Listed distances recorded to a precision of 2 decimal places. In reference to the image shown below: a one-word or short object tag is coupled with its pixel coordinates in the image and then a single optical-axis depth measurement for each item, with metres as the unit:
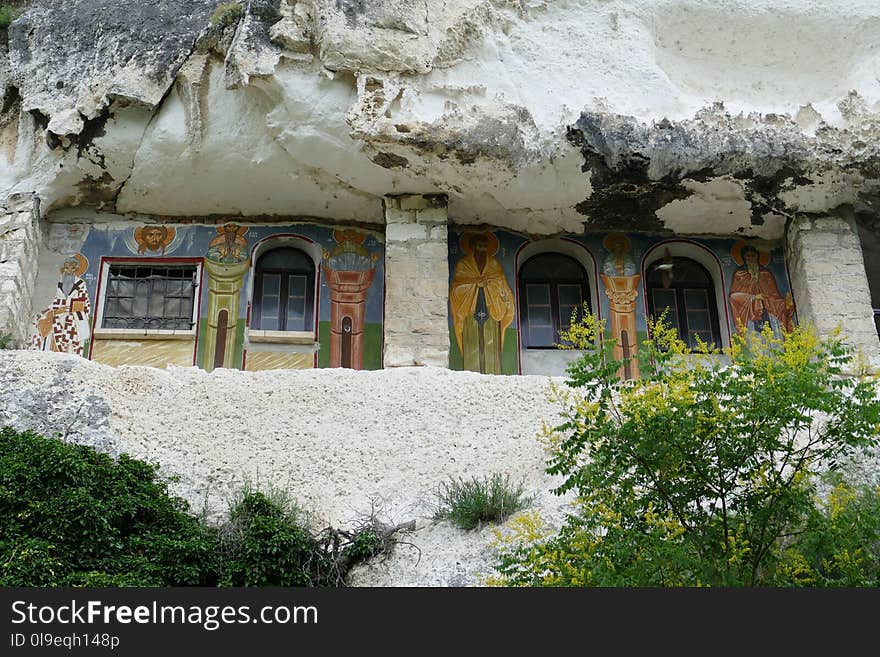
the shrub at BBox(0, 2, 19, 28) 13.46
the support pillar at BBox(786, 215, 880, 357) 12.23
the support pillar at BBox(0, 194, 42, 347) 11.88
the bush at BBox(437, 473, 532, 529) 8.77
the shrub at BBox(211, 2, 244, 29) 12.26
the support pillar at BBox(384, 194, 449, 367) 11.80
